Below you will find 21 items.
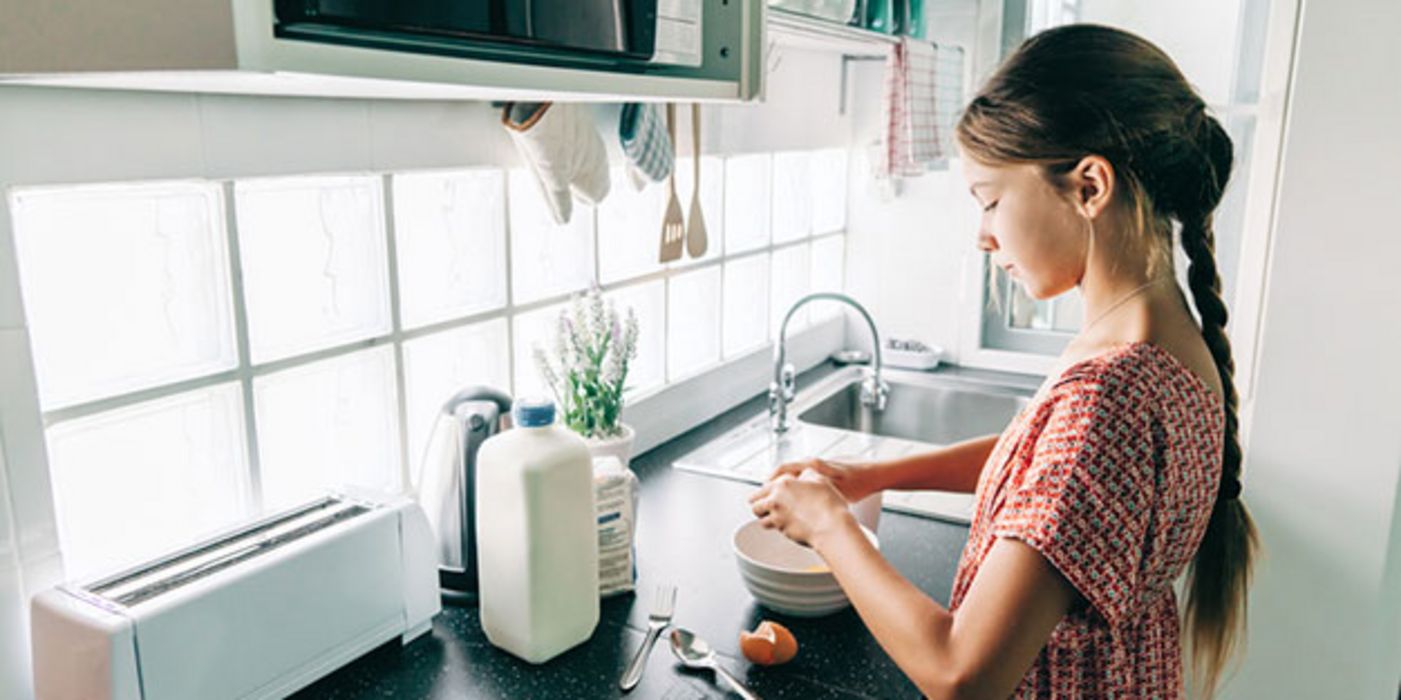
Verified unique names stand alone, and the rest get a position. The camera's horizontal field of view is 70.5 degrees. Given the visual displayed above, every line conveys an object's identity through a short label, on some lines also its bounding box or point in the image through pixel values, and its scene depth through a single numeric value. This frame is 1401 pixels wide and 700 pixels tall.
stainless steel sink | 2.38
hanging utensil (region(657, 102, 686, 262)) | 1.86
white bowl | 1.20
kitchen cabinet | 0.55
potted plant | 1.53
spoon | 1.11
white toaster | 0.87
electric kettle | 1.20
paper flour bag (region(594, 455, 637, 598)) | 1.23
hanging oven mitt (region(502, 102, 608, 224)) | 1.38
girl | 0.75
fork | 1.11
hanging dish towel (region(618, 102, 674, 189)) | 1.59
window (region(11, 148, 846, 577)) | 1.02
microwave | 0.59
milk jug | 1.06
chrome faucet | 2.10
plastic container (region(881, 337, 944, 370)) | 2.57
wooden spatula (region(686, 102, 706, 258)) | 1.89
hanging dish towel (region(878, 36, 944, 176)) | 2.18
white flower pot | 1.52
